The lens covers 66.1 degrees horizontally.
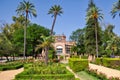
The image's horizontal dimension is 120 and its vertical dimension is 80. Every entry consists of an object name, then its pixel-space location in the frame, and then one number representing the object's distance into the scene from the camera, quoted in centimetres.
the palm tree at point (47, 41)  1770
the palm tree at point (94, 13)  2098
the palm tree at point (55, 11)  2110
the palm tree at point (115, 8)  1761
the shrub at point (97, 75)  744
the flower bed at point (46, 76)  774
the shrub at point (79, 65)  1182
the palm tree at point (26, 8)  2011
